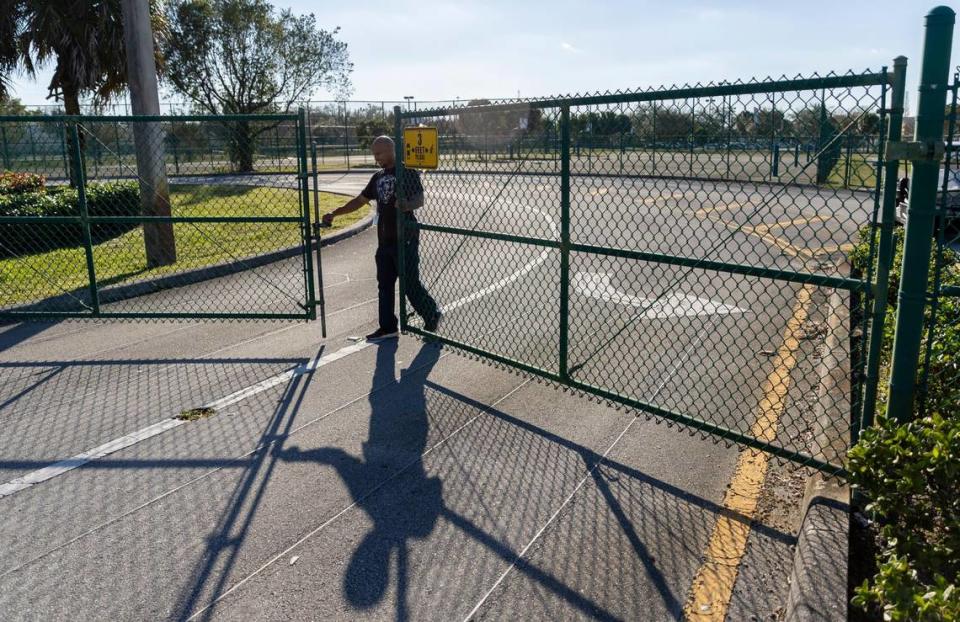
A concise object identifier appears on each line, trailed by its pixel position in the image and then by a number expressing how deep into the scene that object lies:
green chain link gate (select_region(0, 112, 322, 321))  7.87
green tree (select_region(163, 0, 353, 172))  32.97
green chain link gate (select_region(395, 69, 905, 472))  4.05
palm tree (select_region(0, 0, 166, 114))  19.62
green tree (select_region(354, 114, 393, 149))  36.76
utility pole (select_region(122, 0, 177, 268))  10.06
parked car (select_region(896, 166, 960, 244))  3.55
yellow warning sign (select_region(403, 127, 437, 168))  6.53
